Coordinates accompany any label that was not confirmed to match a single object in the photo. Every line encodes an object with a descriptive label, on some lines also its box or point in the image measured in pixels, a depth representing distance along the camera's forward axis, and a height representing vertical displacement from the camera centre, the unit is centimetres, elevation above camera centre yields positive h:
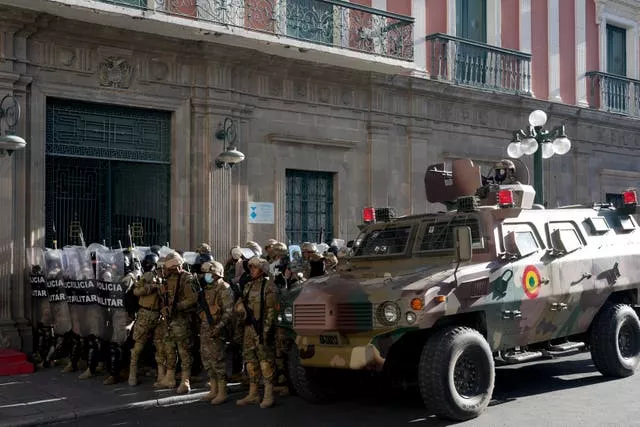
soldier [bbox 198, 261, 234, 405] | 912 -105
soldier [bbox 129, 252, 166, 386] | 994 -105
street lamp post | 1398 +159
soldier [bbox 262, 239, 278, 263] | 1171 -28
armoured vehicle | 797 -67
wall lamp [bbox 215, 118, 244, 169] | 1372 +157
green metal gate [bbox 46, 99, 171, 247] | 1277 +103
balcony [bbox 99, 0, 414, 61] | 1340 +390
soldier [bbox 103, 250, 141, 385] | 1024 -115
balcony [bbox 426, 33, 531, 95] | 1750 +383
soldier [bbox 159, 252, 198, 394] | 965 -90
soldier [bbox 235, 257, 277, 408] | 895 -105
